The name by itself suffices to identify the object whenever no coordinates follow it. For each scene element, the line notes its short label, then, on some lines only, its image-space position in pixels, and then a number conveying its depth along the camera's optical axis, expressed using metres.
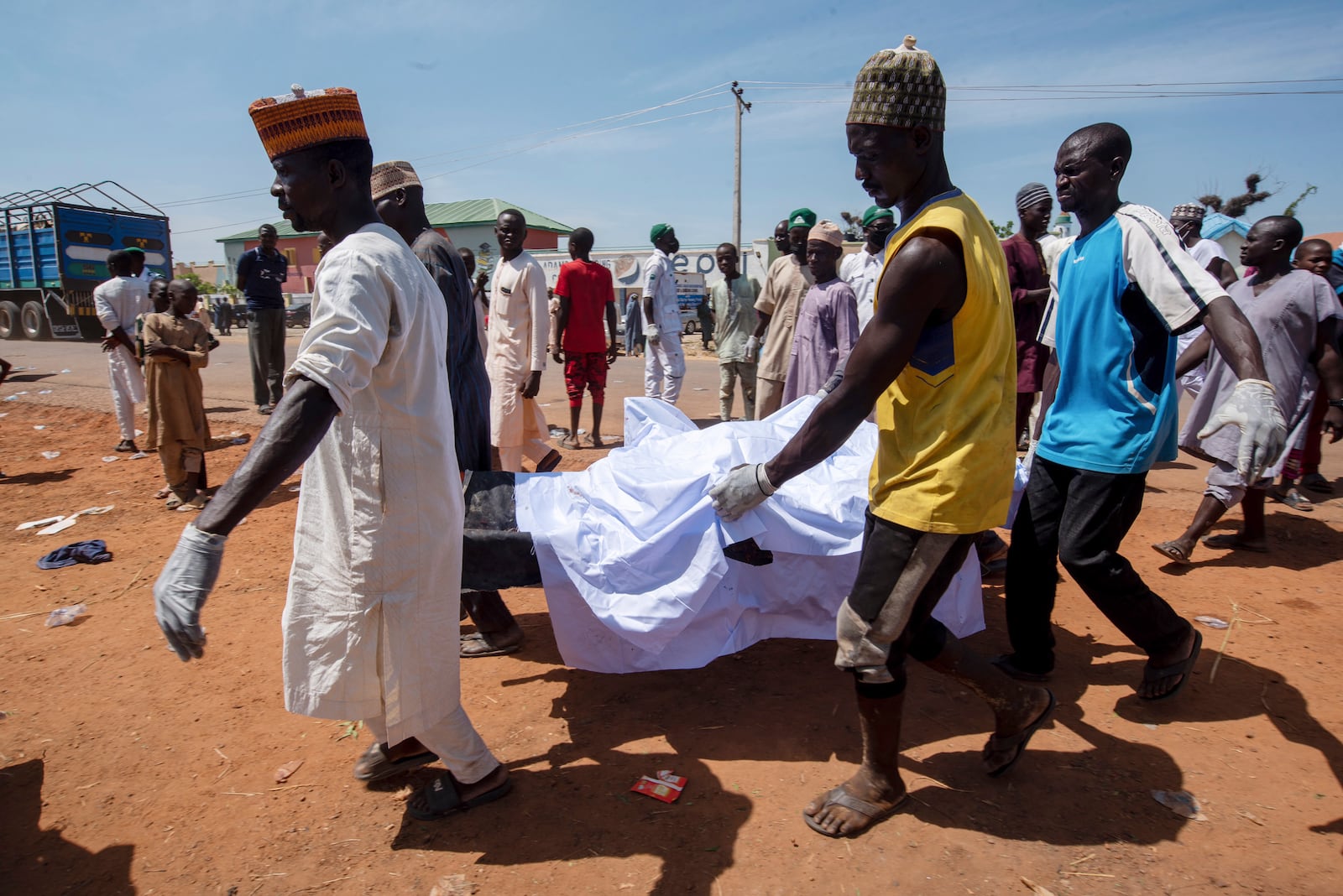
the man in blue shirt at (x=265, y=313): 9.08
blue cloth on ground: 4.75
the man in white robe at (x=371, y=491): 2.05
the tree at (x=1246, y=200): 16.67
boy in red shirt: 7.34
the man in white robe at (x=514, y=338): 5.77
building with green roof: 41.26
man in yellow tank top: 2.00
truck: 19.11
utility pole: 21.95
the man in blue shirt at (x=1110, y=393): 2.69
